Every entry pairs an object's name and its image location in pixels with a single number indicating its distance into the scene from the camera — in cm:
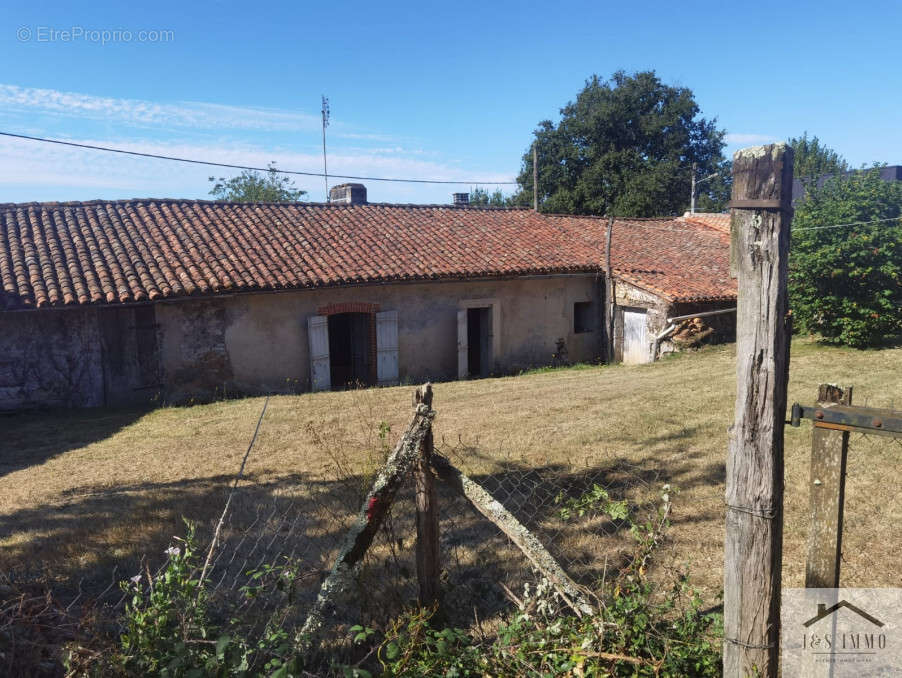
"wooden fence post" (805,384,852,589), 248
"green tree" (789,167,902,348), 1303
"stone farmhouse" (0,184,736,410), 1141
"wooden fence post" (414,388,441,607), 312
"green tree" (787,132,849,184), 4419
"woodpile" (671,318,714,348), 1477
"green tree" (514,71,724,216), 3584
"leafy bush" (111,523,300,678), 246
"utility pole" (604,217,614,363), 1612
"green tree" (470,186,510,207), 4712
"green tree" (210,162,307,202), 3734
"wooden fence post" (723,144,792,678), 228
